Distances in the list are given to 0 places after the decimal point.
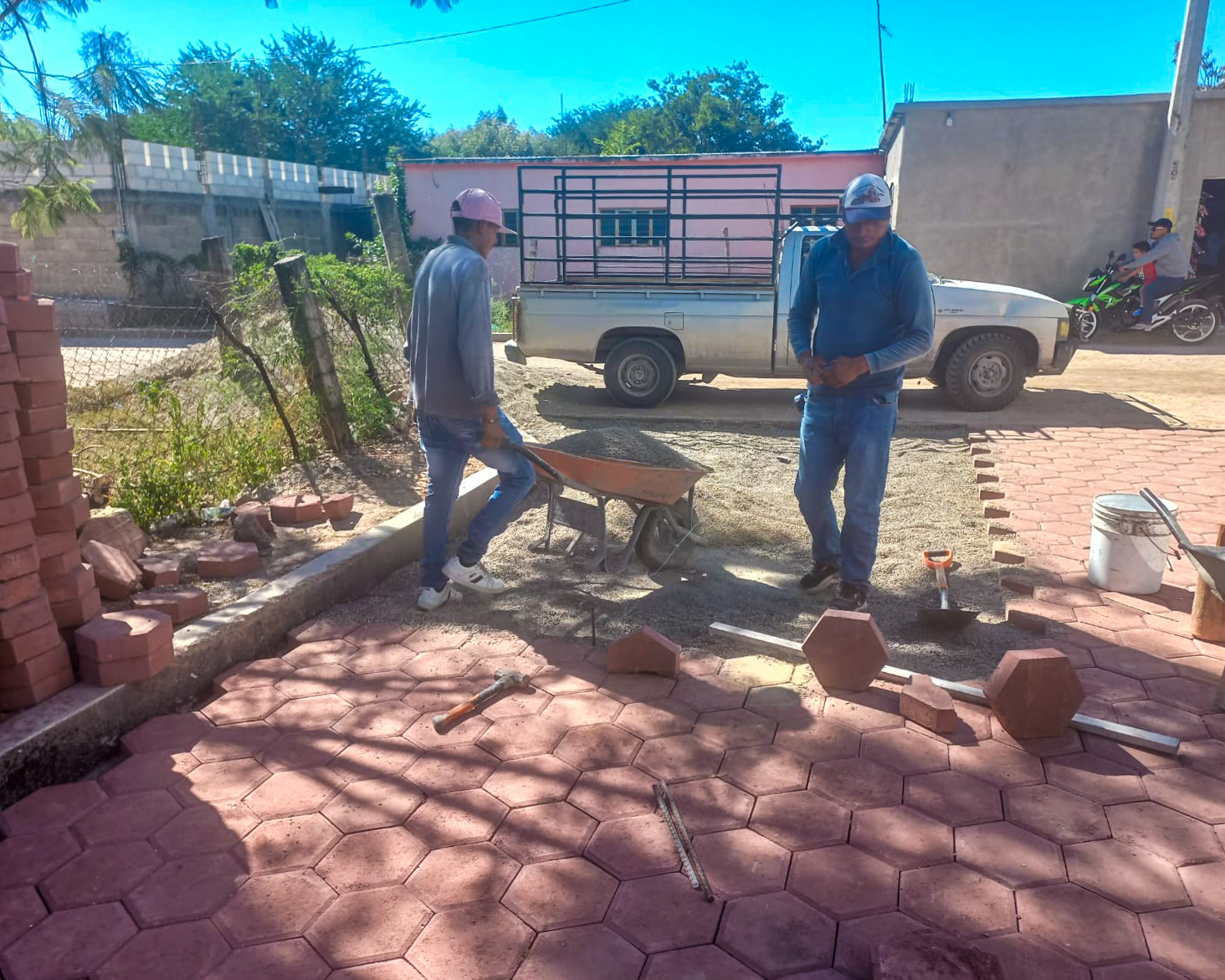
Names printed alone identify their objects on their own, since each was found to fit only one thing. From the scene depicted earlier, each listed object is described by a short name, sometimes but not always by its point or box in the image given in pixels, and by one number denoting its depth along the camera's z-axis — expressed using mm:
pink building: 21891
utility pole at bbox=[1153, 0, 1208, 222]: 15094
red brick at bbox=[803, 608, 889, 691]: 3482
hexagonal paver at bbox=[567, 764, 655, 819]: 2855
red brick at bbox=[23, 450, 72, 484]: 3258
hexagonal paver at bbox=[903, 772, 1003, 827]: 2785
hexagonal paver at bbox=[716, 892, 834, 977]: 2229
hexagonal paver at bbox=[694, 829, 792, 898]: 2492
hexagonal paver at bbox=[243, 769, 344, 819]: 2885
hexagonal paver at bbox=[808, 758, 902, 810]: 2877
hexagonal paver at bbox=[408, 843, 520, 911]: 2475
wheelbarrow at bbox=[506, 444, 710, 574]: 4660
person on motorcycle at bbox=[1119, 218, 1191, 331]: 14430
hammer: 3361
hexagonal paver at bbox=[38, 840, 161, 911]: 2486
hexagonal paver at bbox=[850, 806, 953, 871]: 2596
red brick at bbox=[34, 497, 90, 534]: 3289
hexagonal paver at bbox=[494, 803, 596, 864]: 2658
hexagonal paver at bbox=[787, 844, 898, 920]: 2408
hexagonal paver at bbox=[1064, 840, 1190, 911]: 2404
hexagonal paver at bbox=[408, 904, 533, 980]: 2229
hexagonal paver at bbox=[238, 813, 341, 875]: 2625
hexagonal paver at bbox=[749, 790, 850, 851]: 2693
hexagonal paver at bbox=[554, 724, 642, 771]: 3133
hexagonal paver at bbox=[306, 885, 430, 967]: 2287
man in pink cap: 4086
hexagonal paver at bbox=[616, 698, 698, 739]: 3326
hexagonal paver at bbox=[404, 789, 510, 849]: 2734
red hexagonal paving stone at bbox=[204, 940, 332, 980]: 2219
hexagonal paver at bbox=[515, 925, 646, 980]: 2207
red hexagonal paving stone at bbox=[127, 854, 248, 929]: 2424
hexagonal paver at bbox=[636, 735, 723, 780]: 3062
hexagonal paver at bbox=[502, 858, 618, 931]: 2391
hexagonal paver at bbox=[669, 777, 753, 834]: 2773
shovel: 3980
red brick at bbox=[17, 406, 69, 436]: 3215
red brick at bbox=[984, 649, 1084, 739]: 3135
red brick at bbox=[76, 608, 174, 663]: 3297
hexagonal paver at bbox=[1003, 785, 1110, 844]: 2691
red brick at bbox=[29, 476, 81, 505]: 3268
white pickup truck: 9375
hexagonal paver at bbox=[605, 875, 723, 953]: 2305
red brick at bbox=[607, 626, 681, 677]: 3693
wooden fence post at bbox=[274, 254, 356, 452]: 6617
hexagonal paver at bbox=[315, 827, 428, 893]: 2551
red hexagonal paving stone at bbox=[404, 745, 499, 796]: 3014
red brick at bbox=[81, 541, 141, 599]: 4039
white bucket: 4379
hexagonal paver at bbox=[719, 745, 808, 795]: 2973
